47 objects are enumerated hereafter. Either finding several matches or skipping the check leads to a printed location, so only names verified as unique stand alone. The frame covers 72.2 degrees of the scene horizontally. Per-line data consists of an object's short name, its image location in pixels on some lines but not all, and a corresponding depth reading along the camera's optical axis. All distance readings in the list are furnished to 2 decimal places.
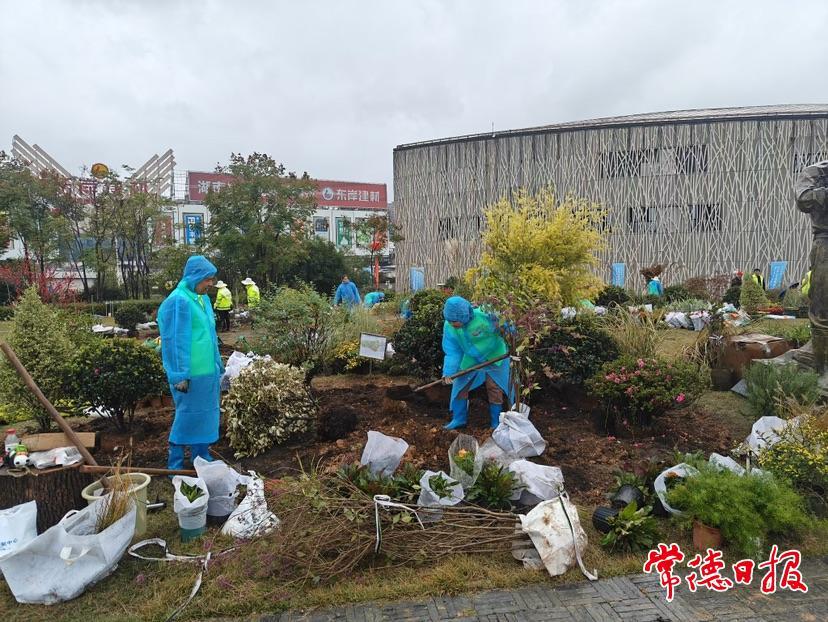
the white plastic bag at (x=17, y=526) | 3.42
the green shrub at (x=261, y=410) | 5.14
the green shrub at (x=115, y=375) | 5.30
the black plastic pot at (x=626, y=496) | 3.75
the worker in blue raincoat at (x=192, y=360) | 4.45
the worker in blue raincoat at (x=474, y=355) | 5.45
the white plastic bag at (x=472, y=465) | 3.77
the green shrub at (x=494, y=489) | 3.71
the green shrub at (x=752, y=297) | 13.48
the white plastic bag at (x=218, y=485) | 3.82
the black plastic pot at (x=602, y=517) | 3.61
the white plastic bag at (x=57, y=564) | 3.04
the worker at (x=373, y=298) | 13.80
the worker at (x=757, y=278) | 14.40
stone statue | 5.89
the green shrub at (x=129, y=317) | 13.82
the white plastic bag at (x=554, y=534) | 3.21
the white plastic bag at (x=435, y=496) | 3.54
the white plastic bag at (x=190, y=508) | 3.58
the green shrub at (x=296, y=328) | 8.07
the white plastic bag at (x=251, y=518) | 3.58
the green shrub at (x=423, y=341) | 7.28
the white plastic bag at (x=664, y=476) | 3.70
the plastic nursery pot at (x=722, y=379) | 7.19
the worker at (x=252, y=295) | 13.70
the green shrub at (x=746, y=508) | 3.26
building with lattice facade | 25.34
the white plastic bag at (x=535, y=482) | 3.83
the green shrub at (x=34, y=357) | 5.18
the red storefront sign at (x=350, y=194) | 47.47
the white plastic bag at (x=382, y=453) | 3.99
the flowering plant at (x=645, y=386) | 5.08
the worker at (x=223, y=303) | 13.48
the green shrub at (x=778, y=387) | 5.41
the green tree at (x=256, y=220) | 19.42
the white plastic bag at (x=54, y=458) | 3.78
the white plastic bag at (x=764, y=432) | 4.23
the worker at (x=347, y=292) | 14.00
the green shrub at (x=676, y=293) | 15.78
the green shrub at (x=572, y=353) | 6.16
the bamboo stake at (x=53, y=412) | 3.38
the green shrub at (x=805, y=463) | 3.65
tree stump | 3.62
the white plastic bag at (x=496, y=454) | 4.32
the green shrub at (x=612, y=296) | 13.93
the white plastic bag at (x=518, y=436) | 4.52
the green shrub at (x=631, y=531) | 3.46
